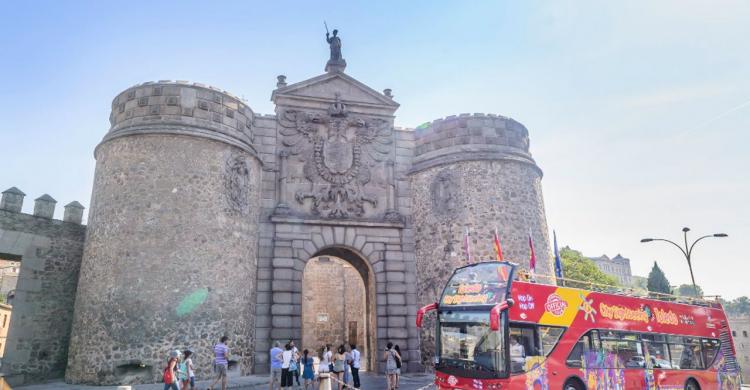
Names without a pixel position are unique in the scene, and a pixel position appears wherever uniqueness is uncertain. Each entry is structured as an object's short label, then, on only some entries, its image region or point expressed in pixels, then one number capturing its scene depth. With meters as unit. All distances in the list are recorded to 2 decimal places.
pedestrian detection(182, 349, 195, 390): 11.39
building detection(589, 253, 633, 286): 119.88
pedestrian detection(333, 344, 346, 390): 13.67
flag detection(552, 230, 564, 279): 16.20
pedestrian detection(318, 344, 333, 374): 13.24
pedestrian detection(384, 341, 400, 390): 13.53
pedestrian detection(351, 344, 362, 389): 14.20
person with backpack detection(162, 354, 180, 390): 10.30
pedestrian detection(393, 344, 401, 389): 13.71
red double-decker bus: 9.97
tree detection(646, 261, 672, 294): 38.44
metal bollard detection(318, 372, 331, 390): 10.09
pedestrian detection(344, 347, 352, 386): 13.90
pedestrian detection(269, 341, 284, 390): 13.03
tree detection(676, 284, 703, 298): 99.62
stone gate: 14.63
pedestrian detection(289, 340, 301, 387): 13.31
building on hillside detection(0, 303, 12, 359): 30.17
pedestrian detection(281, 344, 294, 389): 13.02
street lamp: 21.21
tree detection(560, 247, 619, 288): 44.56
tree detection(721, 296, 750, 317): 84.54
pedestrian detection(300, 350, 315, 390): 13.83
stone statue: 20.72
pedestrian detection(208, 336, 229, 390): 12.30
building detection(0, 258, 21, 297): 42.12
